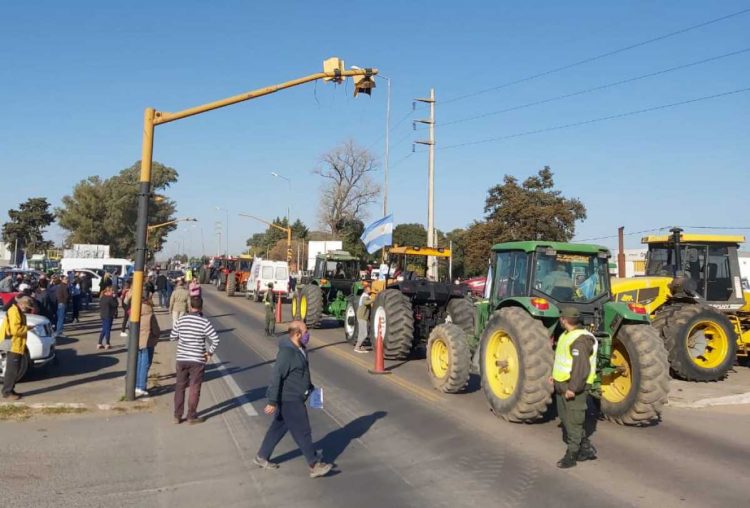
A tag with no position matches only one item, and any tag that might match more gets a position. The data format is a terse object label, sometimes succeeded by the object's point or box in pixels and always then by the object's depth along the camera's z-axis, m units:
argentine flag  18.86
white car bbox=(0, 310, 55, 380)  10.61
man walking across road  6.23
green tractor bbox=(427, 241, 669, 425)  8.31
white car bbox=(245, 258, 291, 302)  35.06
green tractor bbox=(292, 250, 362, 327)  21.16
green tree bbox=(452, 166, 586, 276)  43.84
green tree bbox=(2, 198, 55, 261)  78.69
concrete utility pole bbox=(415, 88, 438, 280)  30.49
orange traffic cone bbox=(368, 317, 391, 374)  12.85
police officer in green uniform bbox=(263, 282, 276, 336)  19.20
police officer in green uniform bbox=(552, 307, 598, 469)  6.74
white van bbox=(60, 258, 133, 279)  38.86
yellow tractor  12.55
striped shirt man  8.26
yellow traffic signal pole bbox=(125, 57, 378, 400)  9.65
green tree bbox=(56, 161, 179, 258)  74.56
